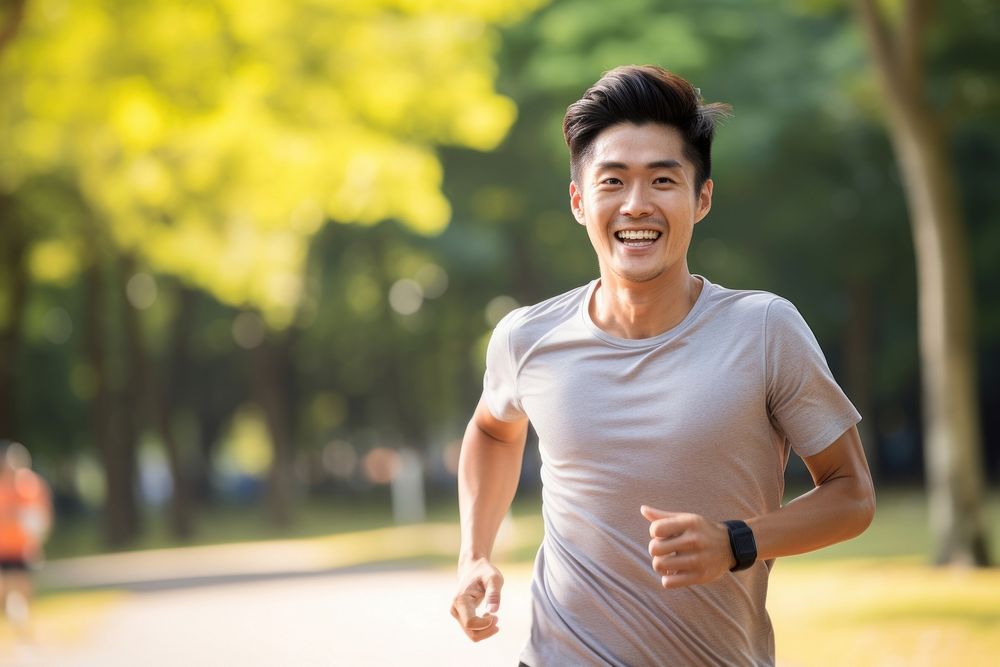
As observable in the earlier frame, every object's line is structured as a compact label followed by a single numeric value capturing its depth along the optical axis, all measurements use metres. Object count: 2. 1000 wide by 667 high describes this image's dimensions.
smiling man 3.45
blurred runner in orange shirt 14.61
